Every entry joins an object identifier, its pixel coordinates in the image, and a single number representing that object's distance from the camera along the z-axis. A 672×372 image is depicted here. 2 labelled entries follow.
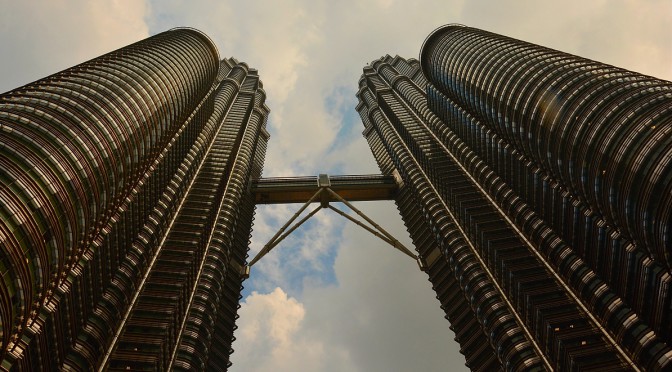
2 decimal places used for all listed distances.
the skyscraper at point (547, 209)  54.47
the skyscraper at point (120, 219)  43.72
